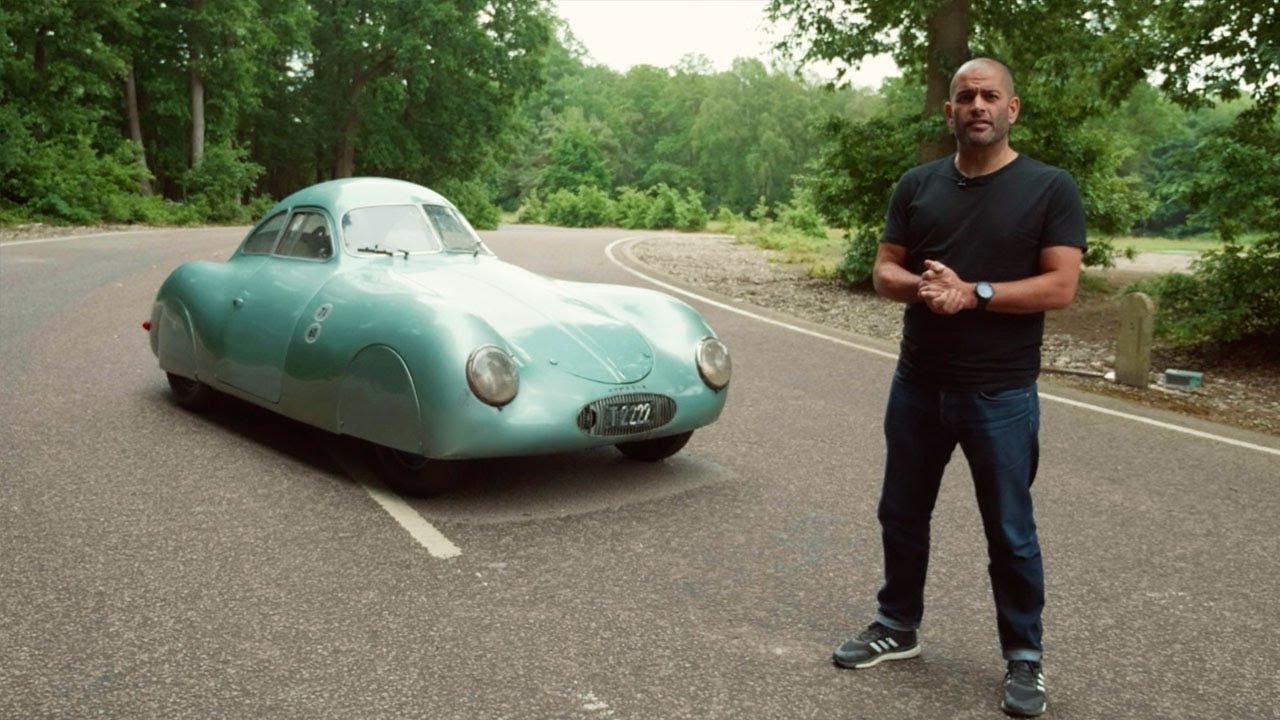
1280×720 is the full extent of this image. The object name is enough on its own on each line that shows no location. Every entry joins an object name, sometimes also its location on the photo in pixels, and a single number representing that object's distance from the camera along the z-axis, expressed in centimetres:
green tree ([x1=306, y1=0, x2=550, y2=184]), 4300
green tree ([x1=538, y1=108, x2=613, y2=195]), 8975
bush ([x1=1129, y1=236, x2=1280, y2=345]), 1102
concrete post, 950
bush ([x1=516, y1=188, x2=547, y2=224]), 6412
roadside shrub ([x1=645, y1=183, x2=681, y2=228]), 5006
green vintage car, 525
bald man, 343
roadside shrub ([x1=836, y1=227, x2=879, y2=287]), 1652
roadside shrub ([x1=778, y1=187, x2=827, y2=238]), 3725
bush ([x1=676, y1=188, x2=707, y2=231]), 4938
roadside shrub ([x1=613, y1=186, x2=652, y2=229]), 5169
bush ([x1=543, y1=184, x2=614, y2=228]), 5694
